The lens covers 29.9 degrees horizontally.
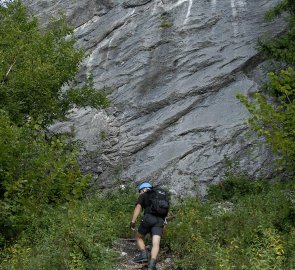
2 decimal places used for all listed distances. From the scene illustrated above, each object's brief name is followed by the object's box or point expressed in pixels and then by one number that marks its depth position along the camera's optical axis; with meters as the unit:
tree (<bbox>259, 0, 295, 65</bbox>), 16.86
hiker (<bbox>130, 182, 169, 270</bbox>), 10.70
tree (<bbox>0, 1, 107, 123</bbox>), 14.62
